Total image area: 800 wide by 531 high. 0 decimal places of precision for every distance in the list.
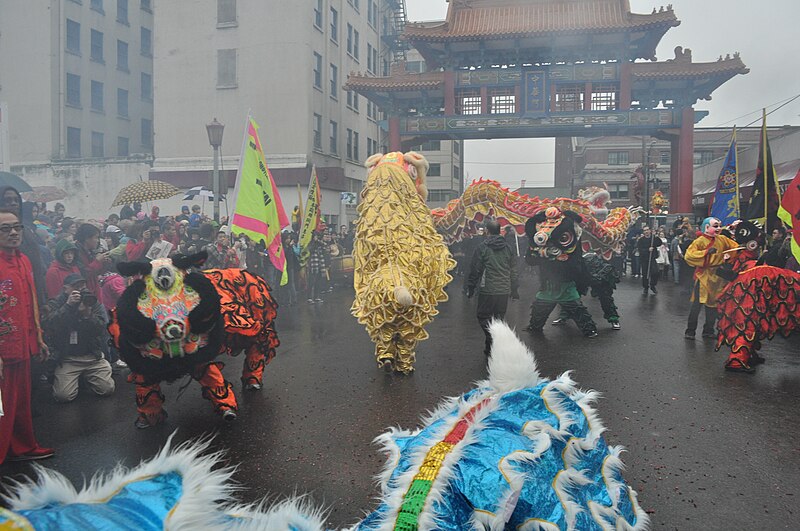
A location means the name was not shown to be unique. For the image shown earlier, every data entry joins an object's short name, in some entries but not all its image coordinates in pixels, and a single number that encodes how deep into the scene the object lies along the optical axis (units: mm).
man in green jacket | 7047
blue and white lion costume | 985
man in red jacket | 3764
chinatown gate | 20984
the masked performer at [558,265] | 8203
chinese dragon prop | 14766
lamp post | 10789
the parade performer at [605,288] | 8953
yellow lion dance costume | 5723
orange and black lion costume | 4066
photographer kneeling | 5254
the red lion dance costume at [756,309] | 5734
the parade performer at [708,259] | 7438
